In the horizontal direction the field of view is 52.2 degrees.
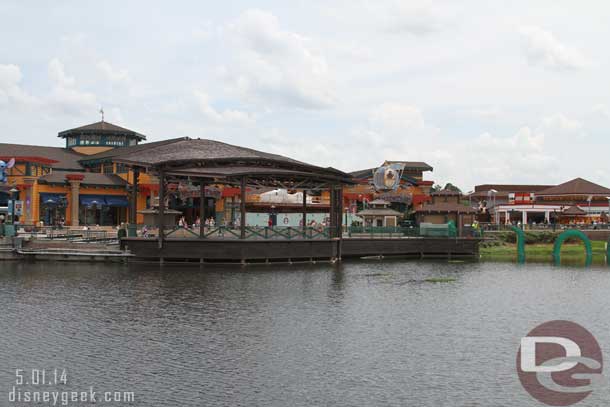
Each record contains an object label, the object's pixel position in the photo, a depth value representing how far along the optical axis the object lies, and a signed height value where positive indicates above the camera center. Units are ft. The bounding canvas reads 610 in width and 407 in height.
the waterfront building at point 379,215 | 230.89 +0.75
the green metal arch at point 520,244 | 224.33 -9.93
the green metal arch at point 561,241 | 220.96 -9.11
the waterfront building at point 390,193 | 278.87 +11.37
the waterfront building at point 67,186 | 239.71 +12.23
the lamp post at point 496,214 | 328.70 +1.79
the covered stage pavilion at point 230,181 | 163.53 +10.51
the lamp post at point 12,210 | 199.75 +1.99
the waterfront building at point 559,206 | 320.91 +6.22
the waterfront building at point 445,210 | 237.25 +2.75
